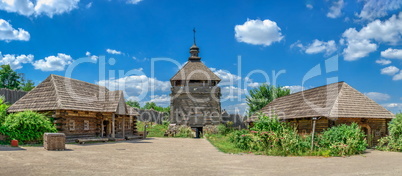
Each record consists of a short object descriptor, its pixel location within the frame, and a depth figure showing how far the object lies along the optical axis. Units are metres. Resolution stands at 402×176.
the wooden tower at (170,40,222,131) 36.84
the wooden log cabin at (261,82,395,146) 20.48
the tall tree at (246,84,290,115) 47.38
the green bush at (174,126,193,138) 34.72
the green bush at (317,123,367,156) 16.17
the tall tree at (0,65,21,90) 52.03
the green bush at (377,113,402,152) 19.16
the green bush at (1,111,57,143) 19.16
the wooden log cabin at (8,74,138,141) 22.34
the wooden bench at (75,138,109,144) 21.83
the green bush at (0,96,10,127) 20.66
